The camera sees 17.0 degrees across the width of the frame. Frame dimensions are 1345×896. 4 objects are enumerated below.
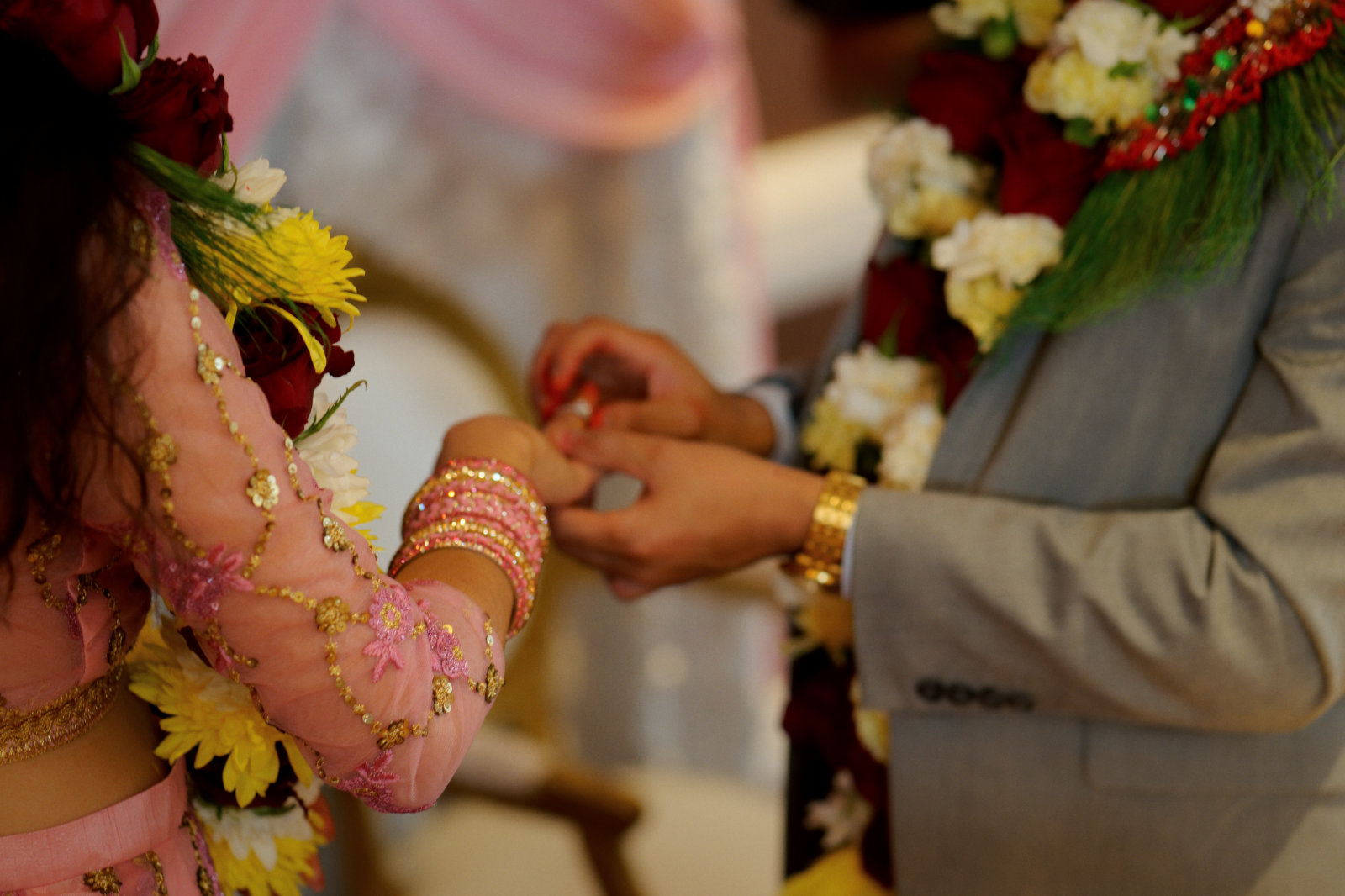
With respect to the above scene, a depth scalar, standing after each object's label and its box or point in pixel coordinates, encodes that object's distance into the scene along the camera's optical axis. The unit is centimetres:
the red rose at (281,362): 214
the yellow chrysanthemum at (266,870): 223
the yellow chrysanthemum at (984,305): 233
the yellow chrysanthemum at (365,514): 219
